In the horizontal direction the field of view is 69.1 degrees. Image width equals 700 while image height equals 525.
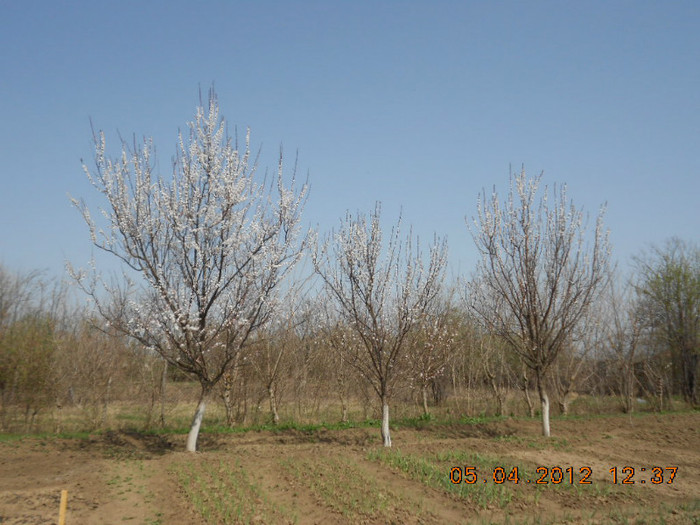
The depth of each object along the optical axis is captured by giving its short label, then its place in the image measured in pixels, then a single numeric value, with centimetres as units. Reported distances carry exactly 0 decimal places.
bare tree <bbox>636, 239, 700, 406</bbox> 2381
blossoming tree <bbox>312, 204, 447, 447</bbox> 1180
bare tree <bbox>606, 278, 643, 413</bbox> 2112
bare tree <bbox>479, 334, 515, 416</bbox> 2033
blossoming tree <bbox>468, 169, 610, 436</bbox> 1361
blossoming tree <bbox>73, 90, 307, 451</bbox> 1031
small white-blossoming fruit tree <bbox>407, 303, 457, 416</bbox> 1289
